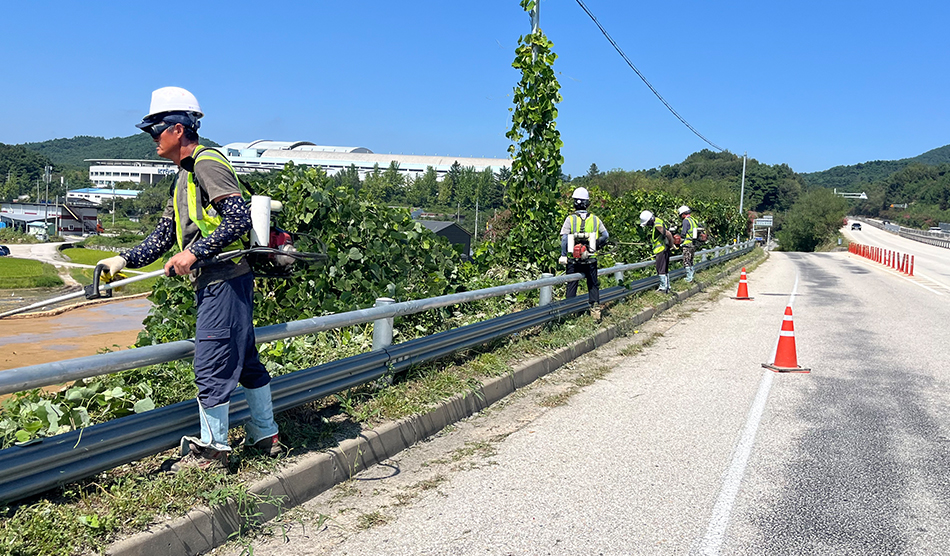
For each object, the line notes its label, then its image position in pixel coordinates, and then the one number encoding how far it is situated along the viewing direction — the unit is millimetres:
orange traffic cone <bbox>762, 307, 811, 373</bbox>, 9570
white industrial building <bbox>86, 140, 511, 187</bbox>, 167000
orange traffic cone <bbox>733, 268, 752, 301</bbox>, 19162
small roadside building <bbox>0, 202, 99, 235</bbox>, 137750
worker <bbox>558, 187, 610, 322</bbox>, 11047
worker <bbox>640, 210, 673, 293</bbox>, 16008
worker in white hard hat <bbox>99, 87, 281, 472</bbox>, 4055
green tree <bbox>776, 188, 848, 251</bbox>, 96938
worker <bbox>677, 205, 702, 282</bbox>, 18969
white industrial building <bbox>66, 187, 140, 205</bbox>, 187625
